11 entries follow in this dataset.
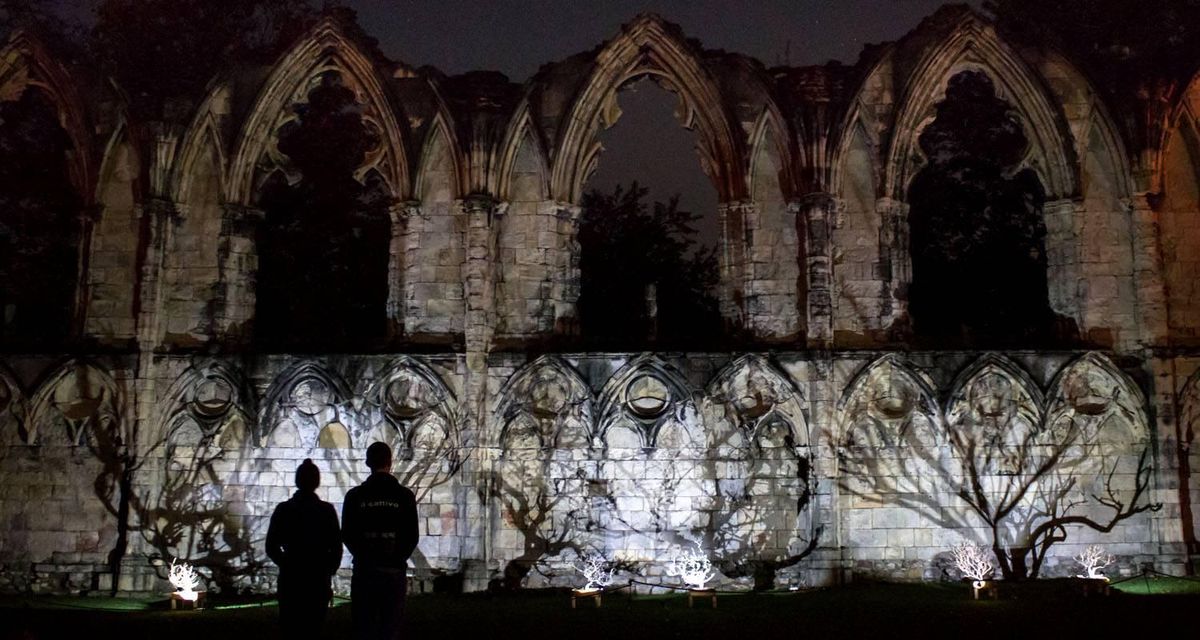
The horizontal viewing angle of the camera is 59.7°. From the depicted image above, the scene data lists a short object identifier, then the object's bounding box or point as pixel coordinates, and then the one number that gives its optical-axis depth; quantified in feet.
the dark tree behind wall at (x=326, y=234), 62.85
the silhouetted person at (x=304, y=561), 20.36
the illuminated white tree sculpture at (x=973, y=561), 37.49
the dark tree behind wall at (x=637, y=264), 75.31
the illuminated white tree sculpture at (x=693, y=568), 37.47
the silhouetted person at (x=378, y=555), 19.92
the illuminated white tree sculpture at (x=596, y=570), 38.52
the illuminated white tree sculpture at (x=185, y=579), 35.96
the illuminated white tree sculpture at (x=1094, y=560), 37.99
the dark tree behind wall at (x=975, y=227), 58.65
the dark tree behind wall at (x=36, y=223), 53.62
